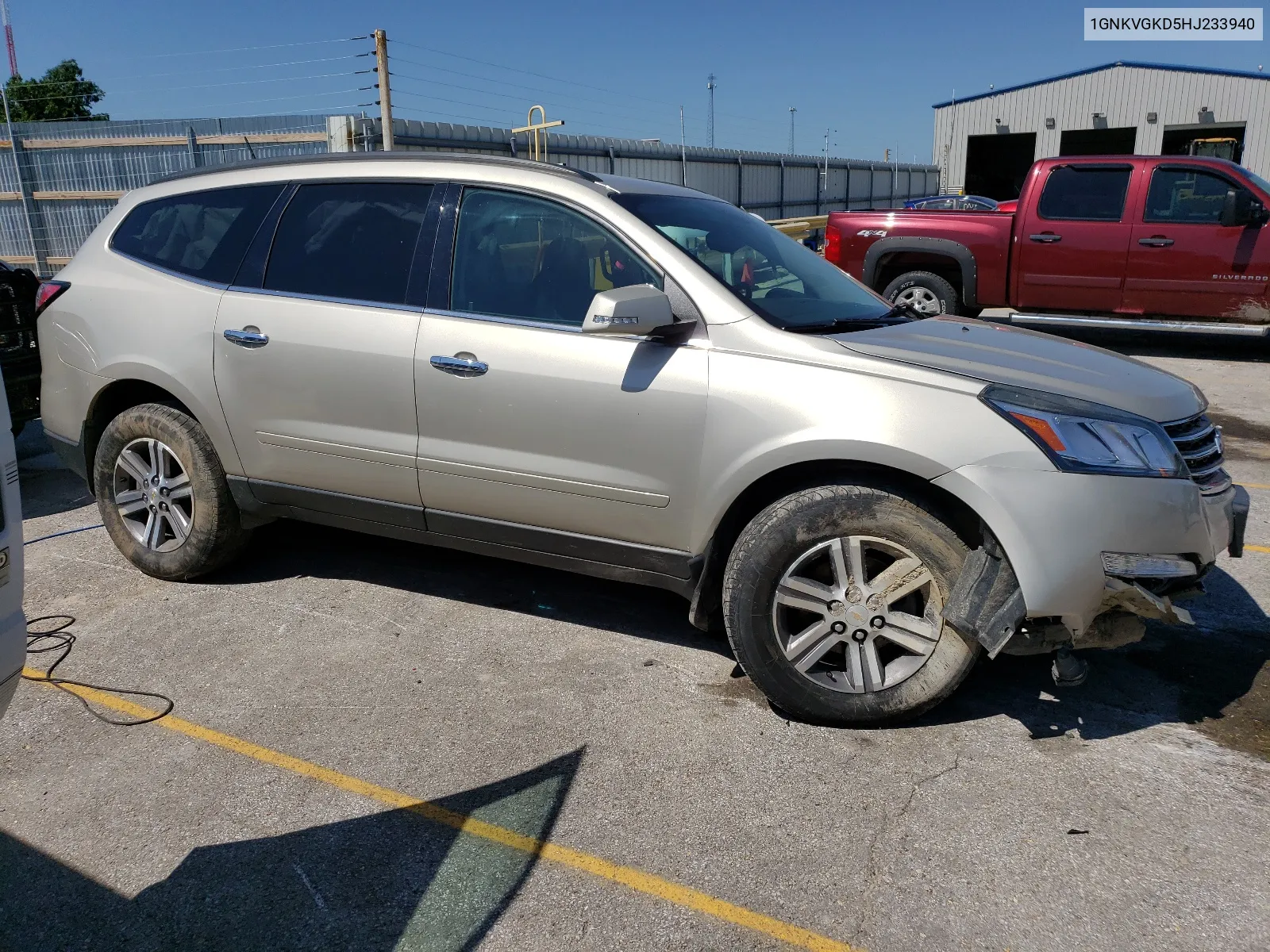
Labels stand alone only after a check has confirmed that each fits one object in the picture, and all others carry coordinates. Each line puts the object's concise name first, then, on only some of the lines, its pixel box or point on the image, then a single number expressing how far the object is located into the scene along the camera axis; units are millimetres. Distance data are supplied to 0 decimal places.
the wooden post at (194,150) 13227
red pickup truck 10203
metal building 31328
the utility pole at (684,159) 20188
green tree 38219
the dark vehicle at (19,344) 6422
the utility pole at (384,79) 11688
